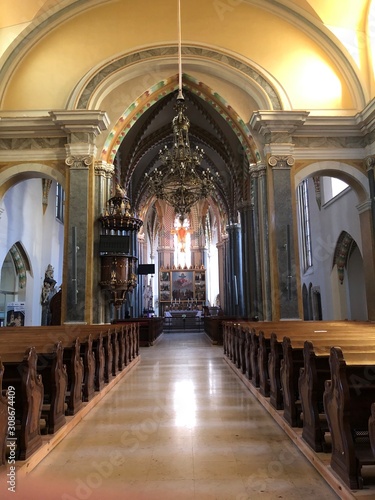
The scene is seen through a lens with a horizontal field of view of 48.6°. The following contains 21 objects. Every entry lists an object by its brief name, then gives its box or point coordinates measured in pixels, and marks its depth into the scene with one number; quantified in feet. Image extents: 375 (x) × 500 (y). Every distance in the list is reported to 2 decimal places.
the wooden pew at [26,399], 9.35
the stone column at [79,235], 31.04
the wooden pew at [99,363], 17.17
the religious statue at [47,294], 45.98
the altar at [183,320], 67.56
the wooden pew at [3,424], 8.40
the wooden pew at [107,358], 19.08
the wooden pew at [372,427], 7.00
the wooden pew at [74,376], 13.32
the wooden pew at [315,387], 9.73
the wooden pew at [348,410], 7.68
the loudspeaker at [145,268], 54.37
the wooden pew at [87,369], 15.29
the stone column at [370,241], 32.32
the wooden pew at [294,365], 11.60
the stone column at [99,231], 32.35
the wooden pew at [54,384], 11.36
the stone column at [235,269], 53.98
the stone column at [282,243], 31.09
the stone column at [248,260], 43.98
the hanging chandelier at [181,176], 30.83
